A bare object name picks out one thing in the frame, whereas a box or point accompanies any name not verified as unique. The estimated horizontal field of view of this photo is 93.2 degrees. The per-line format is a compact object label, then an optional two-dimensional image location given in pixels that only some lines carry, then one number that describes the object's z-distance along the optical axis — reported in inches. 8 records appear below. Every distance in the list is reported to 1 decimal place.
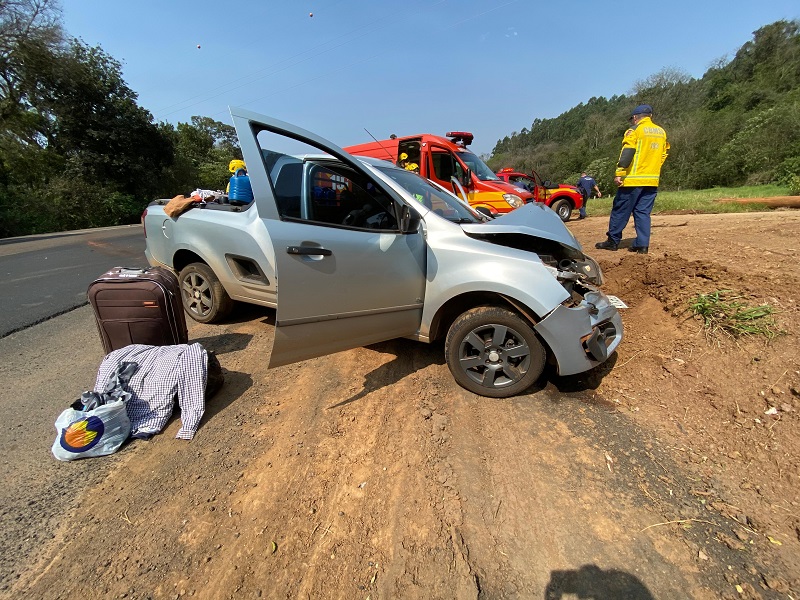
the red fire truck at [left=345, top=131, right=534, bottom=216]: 329.1
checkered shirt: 100.4
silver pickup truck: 95.0
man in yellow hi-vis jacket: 216.8
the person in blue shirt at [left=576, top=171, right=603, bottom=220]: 481.0
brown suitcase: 119.3
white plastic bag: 89.8
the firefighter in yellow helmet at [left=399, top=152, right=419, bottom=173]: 339.9
